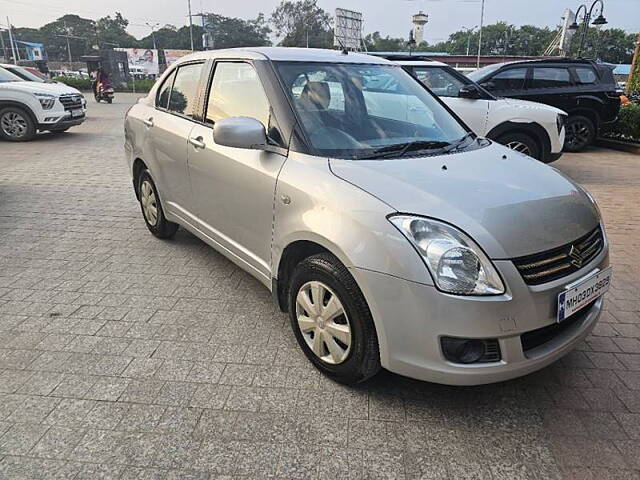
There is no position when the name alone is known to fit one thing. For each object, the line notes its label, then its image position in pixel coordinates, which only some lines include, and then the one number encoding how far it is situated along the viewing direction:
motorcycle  22.06
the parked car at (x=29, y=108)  10.98
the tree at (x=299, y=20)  73.25
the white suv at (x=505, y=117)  7.61
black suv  10.30
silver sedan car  2.21
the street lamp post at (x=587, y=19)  22.64
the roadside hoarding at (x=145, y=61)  45.09
